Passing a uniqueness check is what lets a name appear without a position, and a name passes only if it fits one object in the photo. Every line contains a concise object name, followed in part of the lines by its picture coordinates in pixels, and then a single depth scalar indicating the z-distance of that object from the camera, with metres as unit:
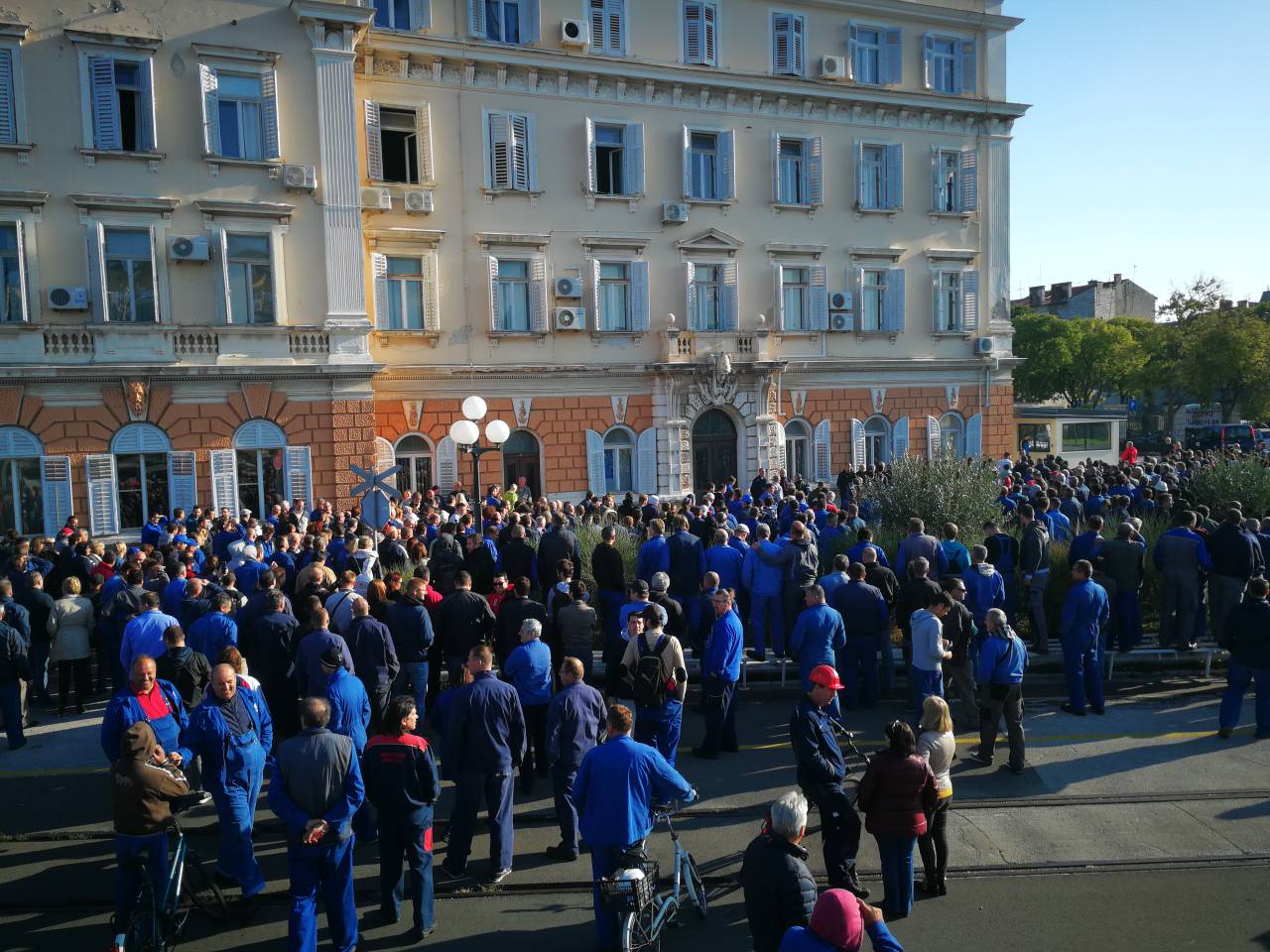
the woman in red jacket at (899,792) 6.02
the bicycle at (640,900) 5.61
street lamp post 16.08
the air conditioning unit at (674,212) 25.92
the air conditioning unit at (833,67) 27.31
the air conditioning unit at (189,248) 20.30
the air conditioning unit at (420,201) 23.16
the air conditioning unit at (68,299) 19.47
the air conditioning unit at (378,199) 22.62
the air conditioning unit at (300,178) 21.17
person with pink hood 3.90
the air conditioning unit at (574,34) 24.30
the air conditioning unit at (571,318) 24.88
